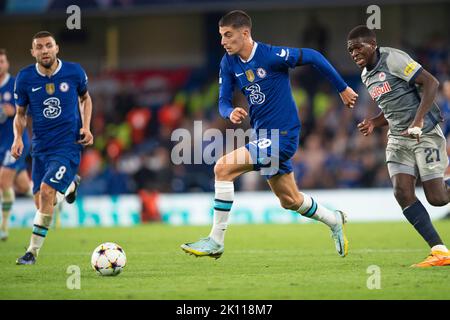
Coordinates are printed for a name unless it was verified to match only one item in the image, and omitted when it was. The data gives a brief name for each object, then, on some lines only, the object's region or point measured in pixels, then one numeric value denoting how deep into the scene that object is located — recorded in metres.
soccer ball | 15.32
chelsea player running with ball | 15.99
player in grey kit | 16.14
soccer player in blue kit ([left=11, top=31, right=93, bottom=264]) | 17.84
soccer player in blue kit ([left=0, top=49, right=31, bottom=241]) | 24.14
